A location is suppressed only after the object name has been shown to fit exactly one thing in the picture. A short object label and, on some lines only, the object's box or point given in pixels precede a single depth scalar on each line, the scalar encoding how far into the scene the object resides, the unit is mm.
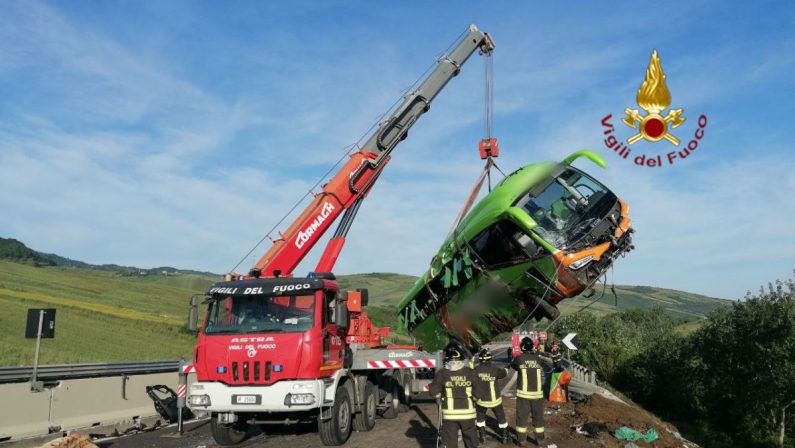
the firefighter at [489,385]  8383
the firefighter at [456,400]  7305
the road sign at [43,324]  11461
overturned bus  10664
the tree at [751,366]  20859
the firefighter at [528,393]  9438
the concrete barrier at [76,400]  10031
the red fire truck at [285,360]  9000
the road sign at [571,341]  15172
